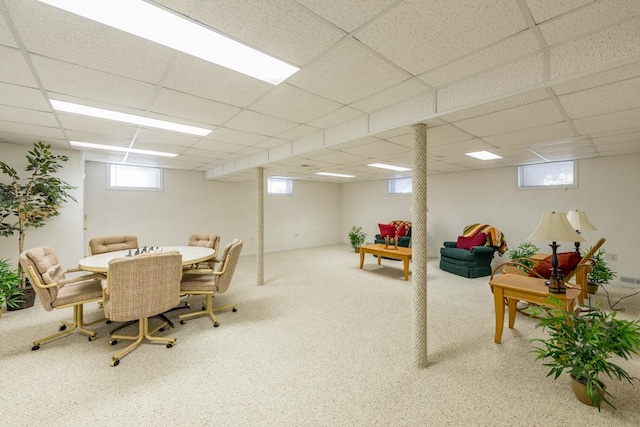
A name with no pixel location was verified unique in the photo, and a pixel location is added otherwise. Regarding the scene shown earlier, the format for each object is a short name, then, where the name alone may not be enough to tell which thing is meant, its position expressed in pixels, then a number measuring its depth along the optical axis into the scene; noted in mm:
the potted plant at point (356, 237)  7902
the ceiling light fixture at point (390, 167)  5321
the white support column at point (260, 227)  4715
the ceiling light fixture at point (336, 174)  6650
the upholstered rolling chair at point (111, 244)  3850
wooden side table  2312
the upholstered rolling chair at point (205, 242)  4212
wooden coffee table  5035
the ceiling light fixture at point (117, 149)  4039
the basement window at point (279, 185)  8133
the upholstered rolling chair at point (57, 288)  2463
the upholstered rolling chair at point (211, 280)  3092
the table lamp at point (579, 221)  3312
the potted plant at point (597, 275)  3881
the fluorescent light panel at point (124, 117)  2571
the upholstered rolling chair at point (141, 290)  2301
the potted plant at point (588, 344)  1693
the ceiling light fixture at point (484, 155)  4216
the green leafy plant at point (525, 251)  4848
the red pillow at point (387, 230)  7103
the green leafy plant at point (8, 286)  3150
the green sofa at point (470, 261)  5117
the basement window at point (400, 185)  7871
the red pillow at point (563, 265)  2777
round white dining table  2828
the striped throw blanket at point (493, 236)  5387
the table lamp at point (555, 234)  2225
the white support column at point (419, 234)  2348
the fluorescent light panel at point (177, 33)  1312
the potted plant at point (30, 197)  3633
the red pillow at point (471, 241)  5355
